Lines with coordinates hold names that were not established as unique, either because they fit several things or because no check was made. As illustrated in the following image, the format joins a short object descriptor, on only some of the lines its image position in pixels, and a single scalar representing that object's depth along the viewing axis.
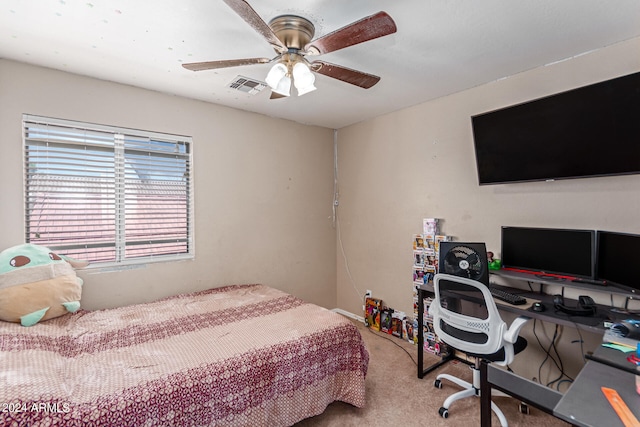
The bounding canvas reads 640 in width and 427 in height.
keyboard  2.05
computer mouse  1.92
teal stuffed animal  1.90
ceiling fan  1.45
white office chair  1.91
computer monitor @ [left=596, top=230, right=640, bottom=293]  1.73
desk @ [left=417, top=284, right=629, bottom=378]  1.70
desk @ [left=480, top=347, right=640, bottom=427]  0.98
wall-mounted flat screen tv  1.82
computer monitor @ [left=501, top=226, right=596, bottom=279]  2.02
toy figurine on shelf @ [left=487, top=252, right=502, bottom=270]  2.41
